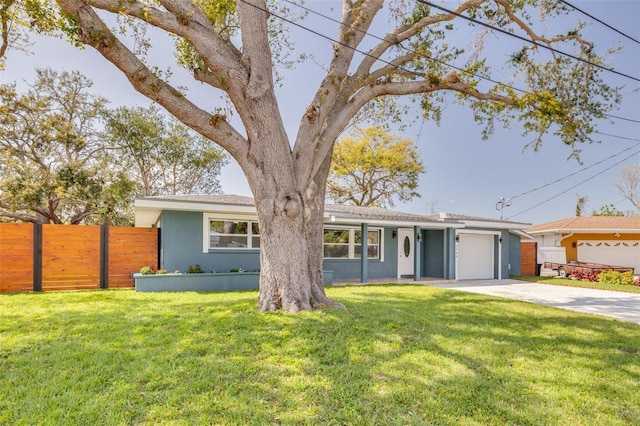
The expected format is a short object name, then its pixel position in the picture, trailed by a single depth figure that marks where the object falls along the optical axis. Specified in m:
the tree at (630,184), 28.60
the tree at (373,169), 23.59
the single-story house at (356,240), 10.16
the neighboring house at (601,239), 17.62
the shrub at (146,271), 9.26
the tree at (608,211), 32.88
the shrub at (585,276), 13.91
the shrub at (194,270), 9.80
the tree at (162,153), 19.20
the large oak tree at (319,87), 5.23
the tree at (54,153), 15.75
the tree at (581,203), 34.71
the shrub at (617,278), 12.81
